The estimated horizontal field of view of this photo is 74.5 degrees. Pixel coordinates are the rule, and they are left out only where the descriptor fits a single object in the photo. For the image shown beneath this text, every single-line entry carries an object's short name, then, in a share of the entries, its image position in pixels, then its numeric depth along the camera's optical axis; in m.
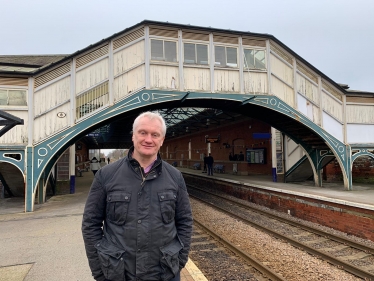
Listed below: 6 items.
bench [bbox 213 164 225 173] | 22.84
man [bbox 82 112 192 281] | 1.83
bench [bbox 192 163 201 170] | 28.67
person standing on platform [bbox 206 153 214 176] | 19.33
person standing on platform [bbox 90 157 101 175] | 18.55
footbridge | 8.55
